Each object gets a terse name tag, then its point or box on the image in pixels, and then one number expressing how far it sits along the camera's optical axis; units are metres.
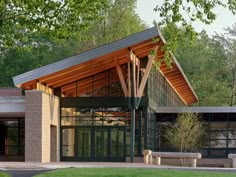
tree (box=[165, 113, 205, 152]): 40.75
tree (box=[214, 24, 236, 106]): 72.25
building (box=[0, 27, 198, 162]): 35.88
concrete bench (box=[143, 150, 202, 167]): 36.00
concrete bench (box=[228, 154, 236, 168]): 36.06
